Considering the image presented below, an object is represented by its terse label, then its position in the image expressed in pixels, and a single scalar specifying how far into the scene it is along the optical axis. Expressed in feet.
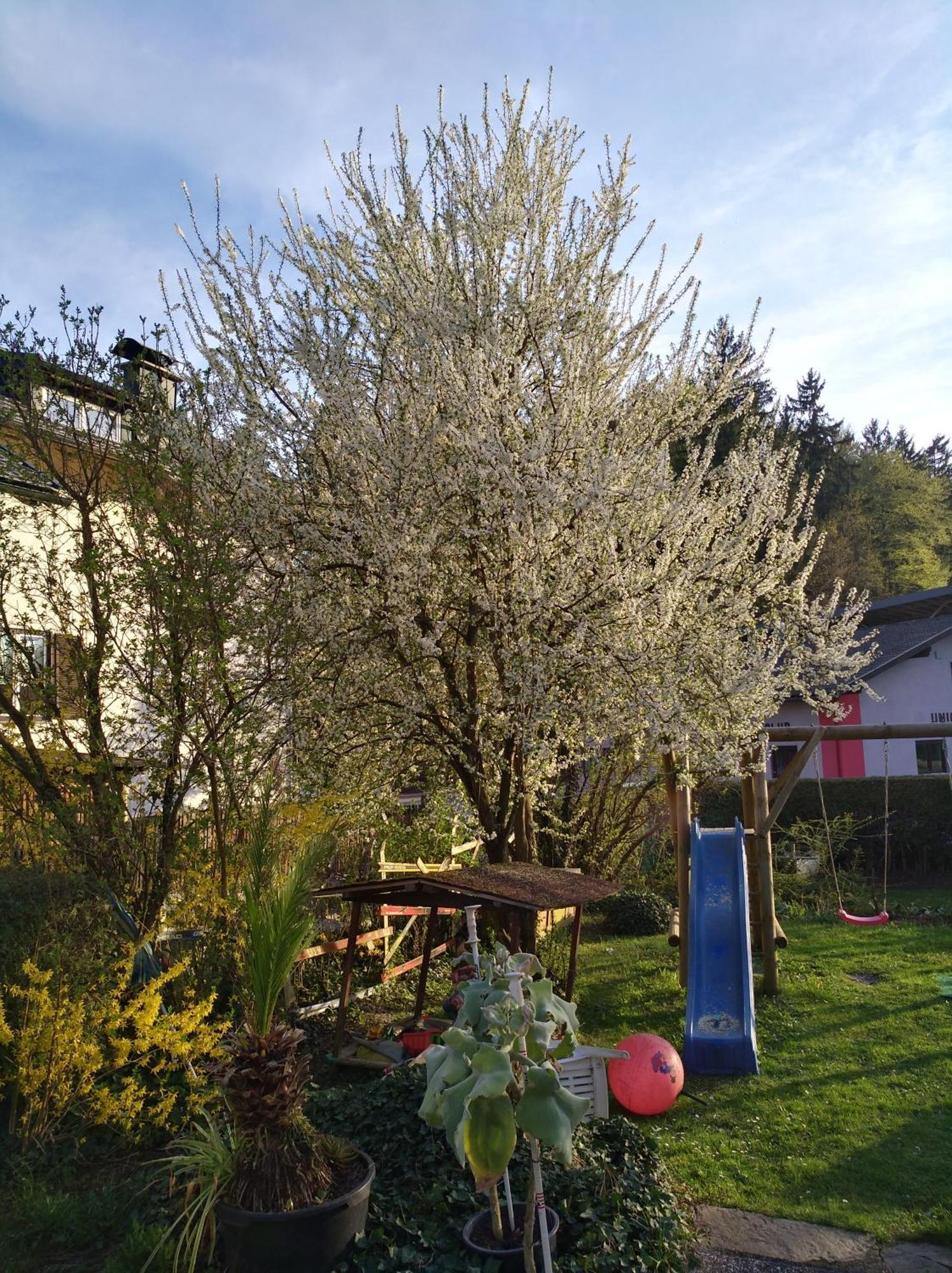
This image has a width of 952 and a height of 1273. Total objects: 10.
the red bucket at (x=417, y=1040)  20.06
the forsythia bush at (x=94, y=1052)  14.55
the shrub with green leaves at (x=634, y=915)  37.42
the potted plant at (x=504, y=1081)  8.98
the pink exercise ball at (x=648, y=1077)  18.29
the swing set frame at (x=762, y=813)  27.66
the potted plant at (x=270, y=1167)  11.15
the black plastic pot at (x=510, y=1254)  11.18
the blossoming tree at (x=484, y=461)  23.73
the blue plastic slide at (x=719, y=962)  21.35
